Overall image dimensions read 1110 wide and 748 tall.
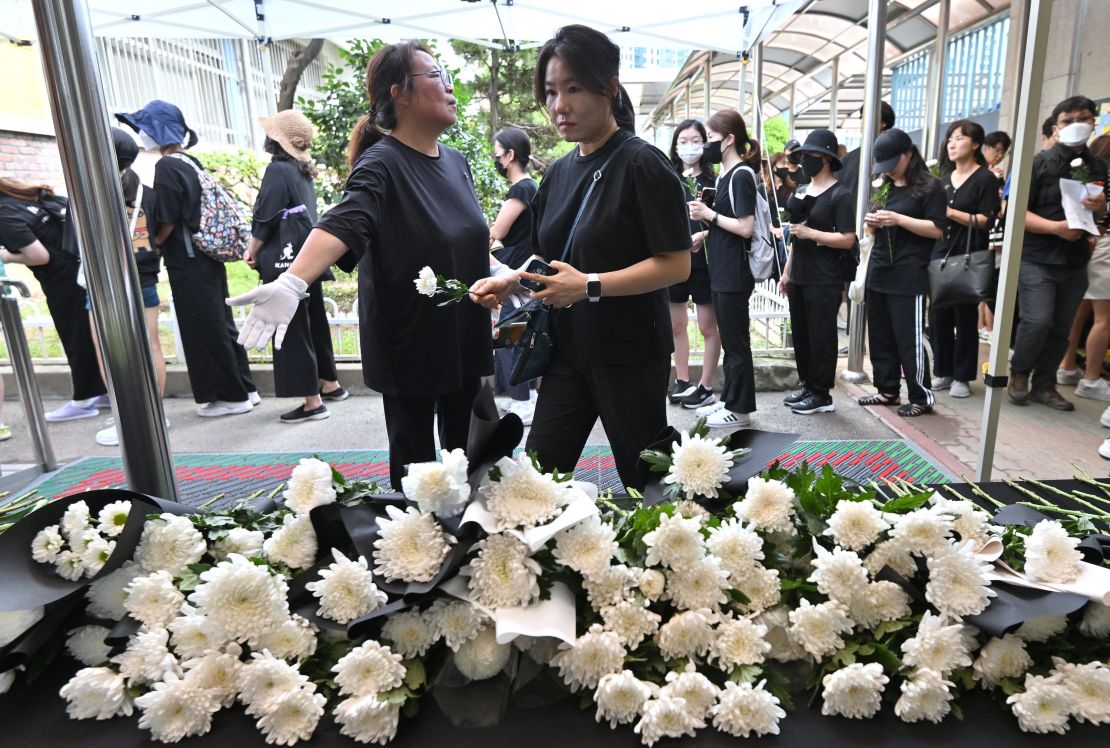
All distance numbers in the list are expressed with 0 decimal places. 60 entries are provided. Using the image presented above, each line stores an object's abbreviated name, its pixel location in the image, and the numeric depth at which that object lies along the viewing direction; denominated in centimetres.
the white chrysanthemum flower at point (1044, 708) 81
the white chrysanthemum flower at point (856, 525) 89
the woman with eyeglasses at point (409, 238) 195
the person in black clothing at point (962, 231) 425
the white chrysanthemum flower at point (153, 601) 91
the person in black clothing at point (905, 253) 406
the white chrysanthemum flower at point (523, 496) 86
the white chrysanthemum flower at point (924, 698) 81
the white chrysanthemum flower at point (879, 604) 87
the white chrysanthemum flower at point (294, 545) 94
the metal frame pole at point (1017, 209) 186
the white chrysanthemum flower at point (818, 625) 84
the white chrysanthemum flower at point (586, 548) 85
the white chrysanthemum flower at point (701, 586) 86
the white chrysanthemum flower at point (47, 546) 97
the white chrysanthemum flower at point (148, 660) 86
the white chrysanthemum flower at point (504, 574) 83
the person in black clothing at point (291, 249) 408
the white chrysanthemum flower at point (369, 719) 80
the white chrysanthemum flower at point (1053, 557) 89
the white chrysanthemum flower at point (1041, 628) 86
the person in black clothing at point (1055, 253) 395
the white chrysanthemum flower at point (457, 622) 83
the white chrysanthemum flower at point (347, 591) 85
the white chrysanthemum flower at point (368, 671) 81
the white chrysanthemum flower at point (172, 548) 96
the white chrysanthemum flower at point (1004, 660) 85
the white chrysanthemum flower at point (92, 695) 87
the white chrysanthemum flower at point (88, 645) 94
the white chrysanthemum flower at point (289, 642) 85
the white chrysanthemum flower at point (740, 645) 84
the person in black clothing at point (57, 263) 422
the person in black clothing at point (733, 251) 396
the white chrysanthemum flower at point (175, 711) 83
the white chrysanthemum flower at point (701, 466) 96
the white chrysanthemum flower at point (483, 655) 82
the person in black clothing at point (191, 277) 408
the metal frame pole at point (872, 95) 473
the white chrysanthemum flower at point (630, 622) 85
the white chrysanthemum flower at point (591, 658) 82
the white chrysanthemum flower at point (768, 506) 92
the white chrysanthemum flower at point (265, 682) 82
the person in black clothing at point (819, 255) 405
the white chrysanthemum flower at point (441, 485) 84
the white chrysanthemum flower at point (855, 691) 81
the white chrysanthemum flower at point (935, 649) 83
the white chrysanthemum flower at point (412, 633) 84
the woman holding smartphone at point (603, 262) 169
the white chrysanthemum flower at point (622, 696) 80
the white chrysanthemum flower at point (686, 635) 84
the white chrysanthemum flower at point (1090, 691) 82
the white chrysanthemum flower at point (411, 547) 86
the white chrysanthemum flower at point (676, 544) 85
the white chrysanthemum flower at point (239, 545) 99
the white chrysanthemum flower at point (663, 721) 79
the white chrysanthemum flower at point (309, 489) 95
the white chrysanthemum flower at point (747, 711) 80
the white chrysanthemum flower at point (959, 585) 85
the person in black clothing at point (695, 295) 423
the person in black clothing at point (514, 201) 381
